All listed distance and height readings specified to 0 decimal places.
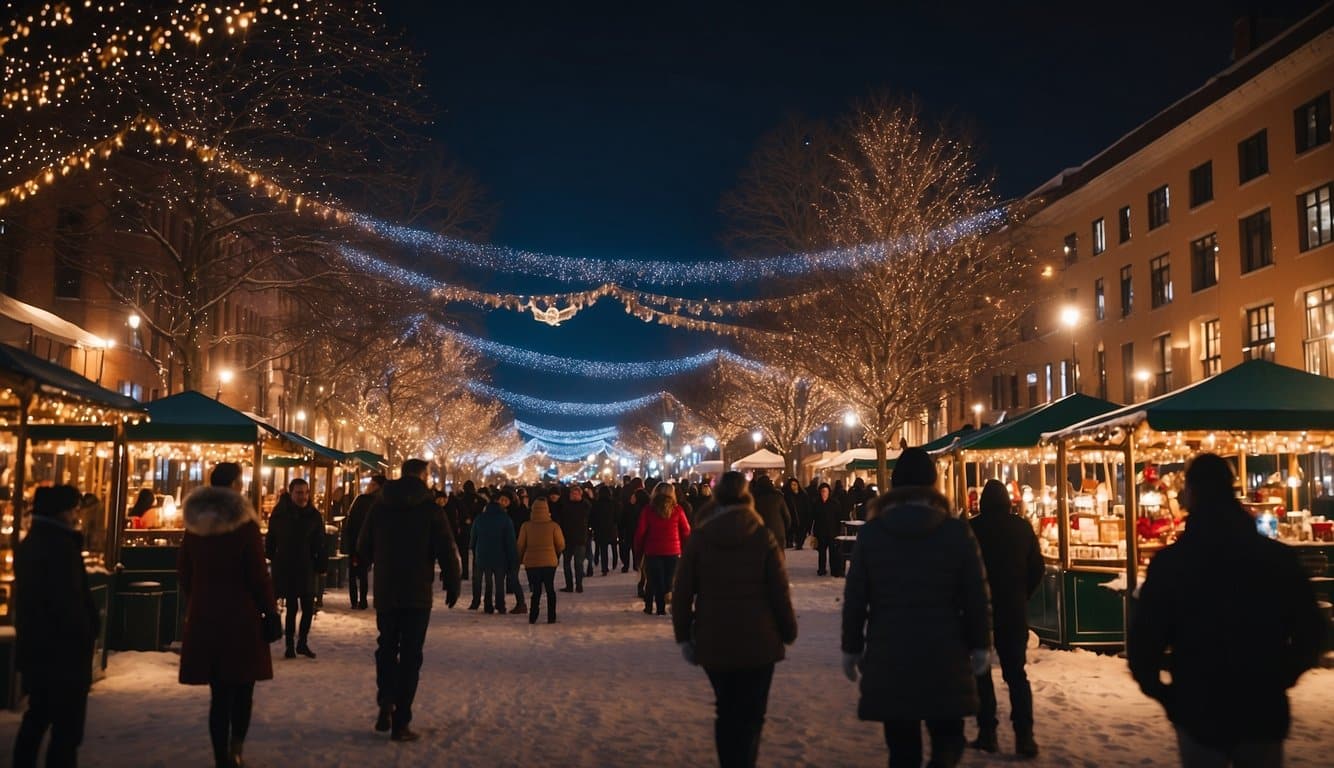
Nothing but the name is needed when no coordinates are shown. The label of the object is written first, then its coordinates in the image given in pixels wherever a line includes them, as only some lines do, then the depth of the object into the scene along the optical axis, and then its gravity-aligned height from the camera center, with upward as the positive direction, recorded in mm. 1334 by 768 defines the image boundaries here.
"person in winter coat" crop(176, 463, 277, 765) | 6742 -551
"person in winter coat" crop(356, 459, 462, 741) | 8445 -503
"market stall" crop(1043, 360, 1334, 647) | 11695 +659
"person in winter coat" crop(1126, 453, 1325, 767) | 4164 -447
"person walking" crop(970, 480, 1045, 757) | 7961 -633
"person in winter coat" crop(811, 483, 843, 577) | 24641 -331
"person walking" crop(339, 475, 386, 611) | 17750 -362
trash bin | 12539 -1193
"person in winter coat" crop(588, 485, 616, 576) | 24844 -300
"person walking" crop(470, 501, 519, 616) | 16938 -553
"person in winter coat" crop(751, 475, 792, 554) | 16172 +5
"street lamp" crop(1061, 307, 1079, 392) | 25553 +4046
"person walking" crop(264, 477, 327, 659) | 12531 -481
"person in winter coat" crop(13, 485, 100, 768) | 6031 -645
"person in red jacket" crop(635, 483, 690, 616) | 16609 -464
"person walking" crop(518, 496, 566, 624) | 15961 -594
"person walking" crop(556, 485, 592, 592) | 20469 -319
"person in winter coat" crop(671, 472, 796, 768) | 6004 -565
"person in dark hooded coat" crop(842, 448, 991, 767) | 5164 -511
